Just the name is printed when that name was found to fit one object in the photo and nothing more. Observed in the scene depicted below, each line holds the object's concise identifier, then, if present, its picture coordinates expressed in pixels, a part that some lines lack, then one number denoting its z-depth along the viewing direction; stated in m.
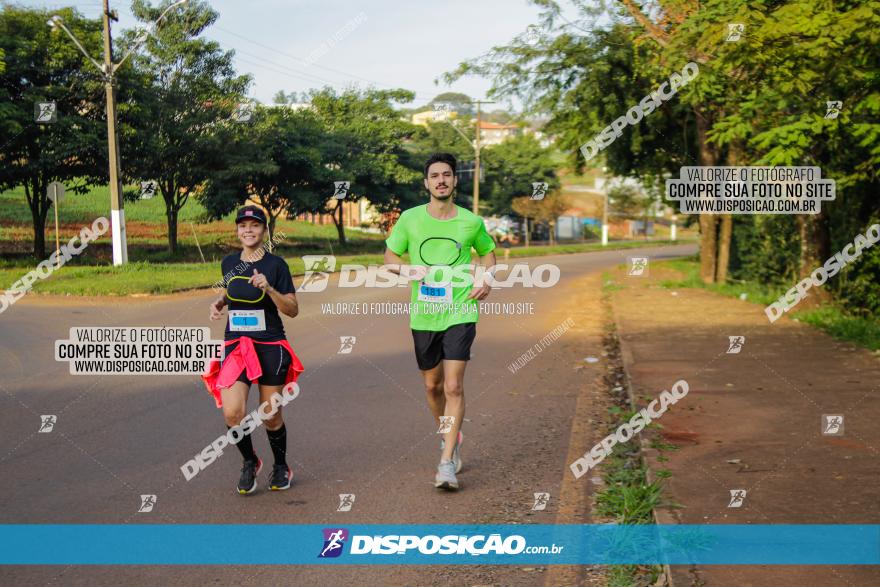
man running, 5.43
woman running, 5.20
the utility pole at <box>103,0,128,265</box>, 21.66
